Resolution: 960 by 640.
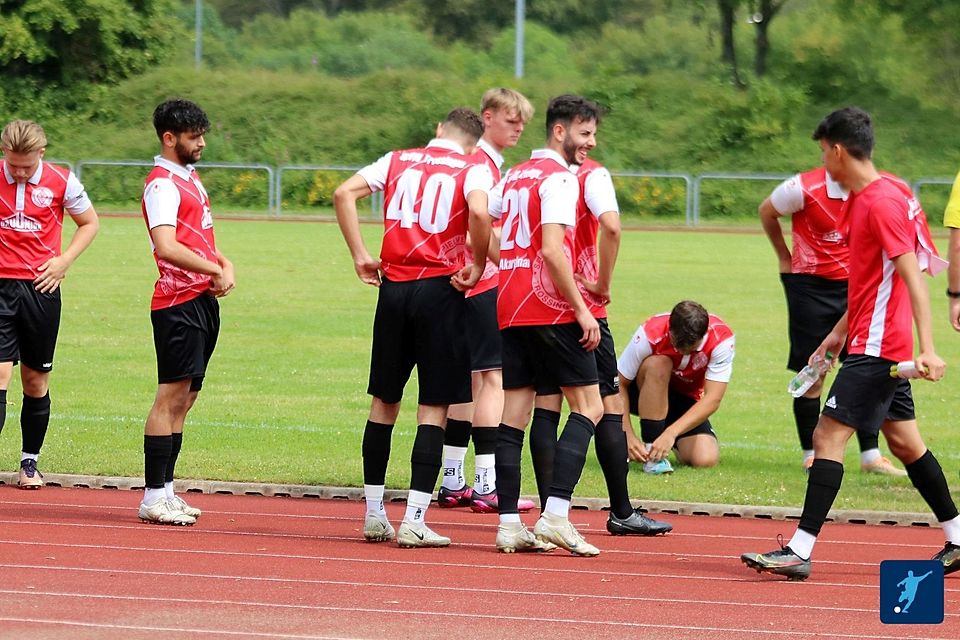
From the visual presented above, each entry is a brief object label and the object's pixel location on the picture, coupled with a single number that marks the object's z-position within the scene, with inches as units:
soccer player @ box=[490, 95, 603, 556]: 553.3
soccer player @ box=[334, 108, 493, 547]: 571.8
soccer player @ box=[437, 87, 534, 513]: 659.4
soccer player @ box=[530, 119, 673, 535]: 568.7
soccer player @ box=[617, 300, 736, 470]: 746.2
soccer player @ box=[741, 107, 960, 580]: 508.7
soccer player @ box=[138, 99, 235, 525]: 597.6
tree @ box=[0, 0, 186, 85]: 3727.9
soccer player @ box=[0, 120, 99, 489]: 659.4
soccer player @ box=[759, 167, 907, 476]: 737.0
